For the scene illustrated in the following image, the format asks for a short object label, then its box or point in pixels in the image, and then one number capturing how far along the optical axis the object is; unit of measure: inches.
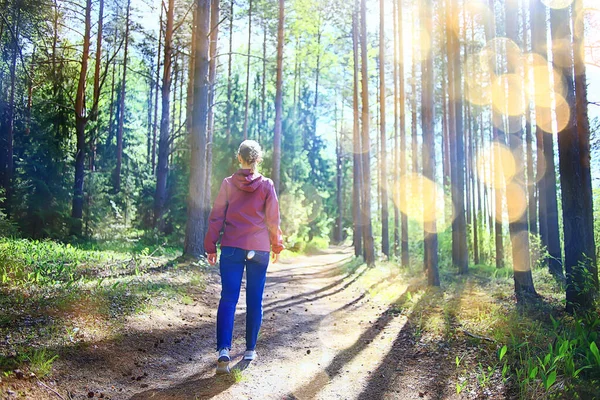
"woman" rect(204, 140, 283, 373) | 155.8
